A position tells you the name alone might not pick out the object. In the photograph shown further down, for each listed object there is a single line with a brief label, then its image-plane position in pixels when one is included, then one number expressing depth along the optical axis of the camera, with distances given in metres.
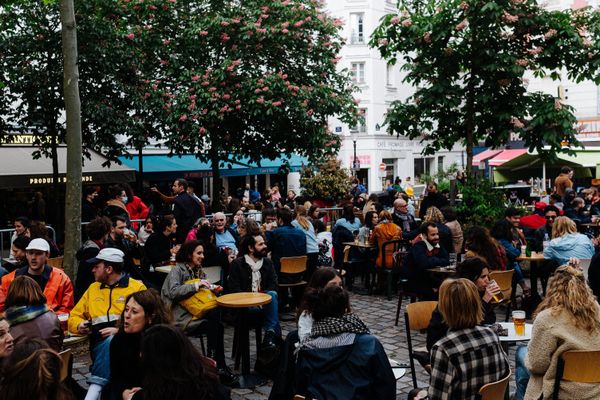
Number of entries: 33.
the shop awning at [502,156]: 27.23
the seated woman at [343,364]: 4.22
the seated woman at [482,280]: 6.01
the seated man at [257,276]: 7.82
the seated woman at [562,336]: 4.89
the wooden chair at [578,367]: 4.79
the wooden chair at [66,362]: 4.80
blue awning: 22.20
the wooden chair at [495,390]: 4.23
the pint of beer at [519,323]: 5.91
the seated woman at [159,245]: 9.47
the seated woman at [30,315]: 5.39
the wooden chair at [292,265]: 9.91
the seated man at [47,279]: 6.93
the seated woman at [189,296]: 7.05
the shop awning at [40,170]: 16.73
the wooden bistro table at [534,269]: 10.45
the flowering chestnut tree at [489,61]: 12.93
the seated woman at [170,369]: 3.49
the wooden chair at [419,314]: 6.31
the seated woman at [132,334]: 4.52
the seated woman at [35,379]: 3.22
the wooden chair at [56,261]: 9.68
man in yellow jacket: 5.91
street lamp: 43.09
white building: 42.44
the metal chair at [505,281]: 8.60
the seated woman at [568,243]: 9.58
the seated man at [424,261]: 8.93
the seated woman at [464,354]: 4.34
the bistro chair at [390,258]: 11.40
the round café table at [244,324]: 7.05
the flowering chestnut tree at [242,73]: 17.62
